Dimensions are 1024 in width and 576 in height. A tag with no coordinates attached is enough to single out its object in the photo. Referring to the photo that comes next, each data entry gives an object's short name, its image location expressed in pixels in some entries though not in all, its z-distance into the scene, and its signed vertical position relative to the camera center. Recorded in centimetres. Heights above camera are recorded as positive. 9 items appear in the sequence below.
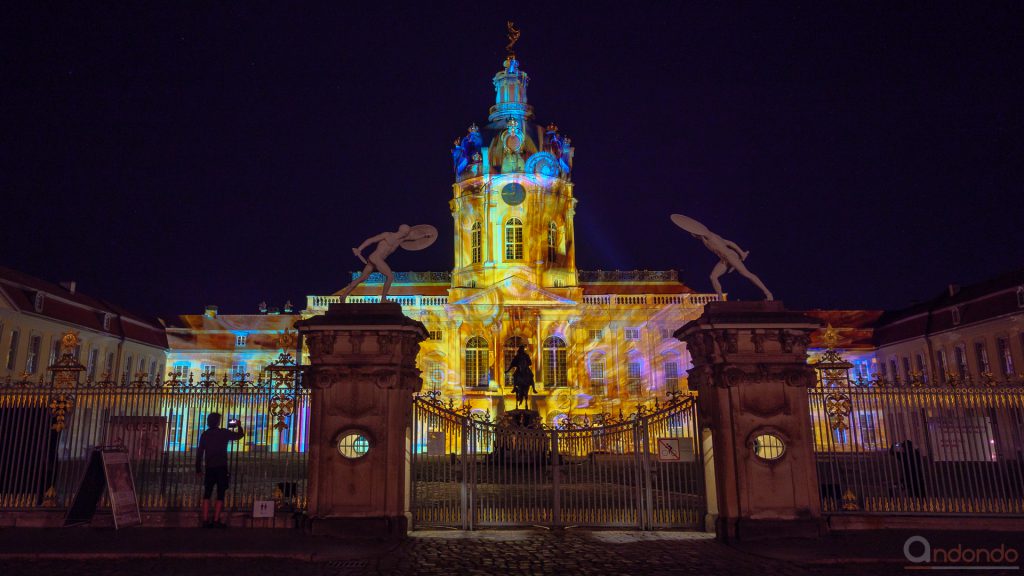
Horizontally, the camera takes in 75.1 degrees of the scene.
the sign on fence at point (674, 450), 1081 -14
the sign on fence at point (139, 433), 1145 +28
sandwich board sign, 1009 -60
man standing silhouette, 1015 -12
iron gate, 1088 -35
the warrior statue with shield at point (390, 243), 1131 +340
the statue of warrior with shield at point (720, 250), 1115 +312
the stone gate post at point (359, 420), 990 +40
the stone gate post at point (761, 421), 984 +28
